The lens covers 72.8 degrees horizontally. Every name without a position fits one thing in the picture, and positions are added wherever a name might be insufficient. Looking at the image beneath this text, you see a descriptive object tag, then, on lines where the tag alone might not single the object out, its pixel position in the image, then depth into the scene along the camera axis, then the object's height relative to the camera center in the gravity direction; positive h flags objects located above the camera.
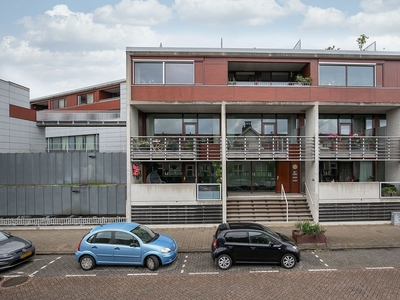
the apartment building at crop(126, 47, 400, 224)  13.92 +1.24
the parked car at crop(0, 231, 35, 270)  8.91 -3.38
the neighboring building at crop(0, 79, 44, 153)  17.72 +2.11
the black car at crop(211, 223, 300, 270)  8.95 -3.29
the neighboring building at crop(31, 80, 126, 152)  22.83 +2.79
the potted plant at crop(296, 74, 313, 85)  14.44 +3.77
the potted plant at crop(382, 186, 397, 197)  14.25 -2.16
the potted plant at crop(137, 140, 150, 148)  14.15 +0.39
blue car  8.91 -3.25
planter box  10.82 -3.51
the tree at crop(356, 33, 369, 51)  28.57 +11.55
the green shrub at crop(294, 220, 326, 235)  10.84 -3.14
